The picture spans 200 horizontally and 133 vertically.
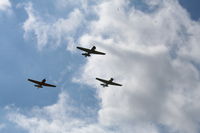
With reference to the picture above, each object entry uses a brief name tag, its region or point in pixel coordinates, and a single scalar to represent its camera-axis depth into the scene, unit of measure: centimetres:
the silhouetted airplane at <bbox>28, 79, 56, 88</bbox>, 18808
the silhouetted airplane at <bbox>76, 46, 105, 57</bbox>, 19100
